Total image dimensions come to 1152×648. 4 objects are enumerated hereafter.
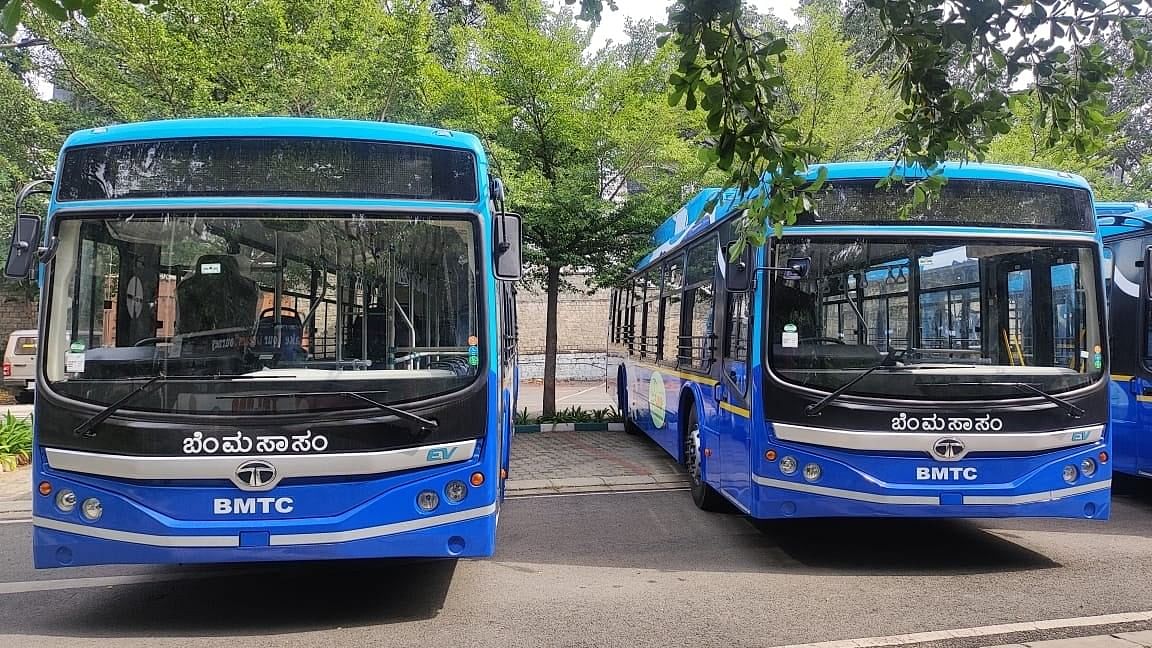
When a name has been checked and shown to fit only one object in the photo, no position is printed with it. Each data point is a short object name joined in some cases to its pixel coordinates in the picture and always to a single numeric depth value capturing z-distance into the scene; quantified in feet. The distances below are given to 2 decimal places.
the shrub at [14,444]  36.58
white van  63.87
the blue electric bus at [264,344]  16.11
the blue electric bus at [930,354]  20.15
